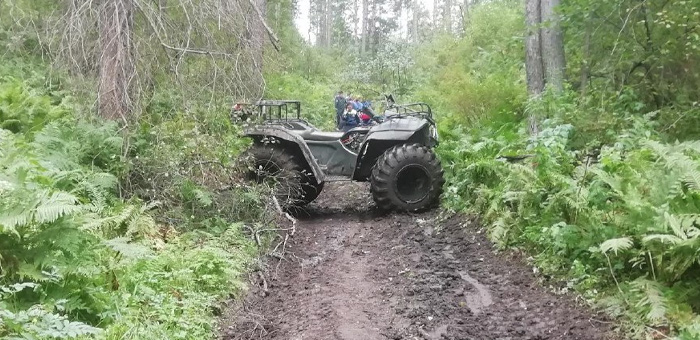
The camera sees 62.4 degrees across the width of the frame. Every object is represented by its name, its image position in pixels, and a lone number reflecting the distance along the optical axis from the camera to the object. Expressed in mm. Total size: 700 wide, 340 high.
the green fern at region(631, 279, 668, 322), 3633
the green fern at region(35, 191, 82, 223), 3250
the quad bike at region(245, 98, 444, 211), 7973
